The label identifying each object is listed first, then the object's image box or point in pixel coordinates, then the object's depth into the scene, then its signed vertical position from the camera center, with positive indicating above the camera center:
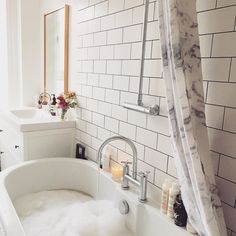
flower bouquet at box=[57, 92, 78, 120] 2.17 -0.28
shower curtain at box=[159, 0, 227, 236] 0.95 -0.15
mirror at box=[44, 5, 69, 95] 2.33 +0.18
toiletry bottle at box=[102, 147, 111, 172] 1.83 -0.62
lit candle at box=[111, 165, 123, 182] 1.69 -0.67
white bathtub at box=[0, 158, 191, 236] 1.26 -0.78
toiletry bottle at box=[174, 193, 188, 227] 1.20 -0.65
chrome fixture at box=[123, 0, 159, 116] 1.38 -0.17
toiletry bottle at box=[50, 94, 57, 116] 2.46 -0.37
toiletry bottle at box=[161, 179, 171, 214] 1.29 -0.61
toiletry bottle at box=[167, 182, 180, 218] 1.23 -0.58
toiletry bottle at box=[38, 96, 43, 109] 2.77 -0.37
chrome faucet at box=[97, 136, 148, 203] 1.40 -0.61
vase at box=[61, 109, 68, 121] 2.22 -0.38
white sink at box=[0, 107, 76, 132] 2.03 -0.45
